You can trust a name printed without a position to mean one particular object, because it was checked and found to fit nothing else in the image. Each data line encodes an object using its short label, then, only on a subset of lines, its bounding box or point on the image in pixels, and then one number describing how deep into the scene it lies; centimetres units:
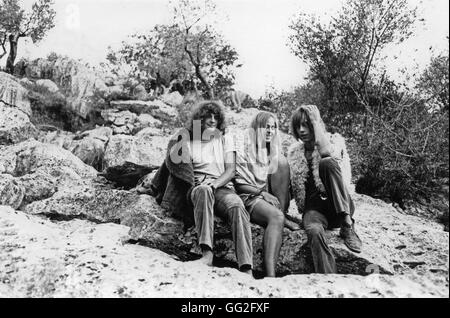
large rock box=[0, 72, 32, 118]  1570
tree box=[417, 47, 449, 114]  1116
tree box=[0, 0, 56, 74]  1892
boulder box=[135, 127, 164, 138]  1356
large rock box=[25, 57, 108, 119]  1903
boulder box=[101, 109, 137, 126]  1731
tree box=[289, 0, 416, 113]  1425
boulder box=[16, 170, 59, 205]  709
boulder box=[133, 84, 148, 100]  2022
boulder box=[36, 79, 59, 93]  1959
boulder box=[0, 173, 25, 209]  656
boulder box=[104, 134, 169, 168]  775
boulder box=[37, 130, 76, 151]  1323
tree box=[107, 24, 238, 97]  2031
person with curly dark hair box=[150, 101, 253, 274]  477
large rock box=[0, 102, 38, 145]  980
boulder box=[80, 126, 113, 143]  1460
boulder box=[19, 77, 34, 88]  1895
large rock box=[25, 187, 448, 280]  511
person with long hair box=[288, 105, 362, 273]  491
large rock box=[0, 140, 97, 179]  819
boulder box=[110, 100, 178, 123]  1789
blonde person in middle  540
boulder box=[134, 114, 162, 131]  1672
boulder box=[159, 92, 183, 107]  2053
